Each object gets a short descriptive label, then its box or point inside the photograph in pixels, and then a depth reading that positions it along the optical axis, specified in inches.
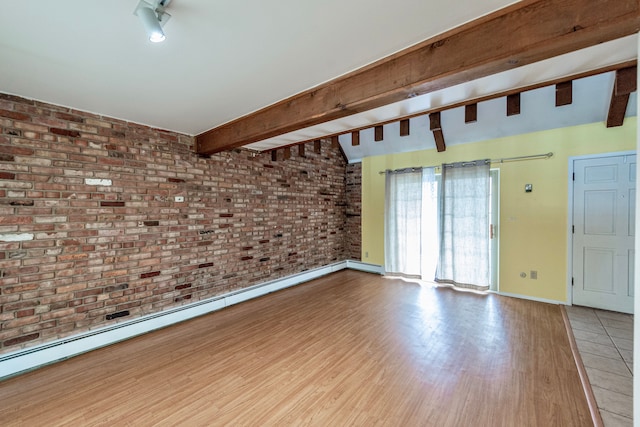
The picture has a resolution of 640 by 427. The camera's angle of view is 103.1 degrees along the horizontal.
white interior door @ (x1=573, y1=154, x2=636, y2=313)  129.5
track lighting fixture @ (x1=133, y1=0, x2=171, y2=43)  46.3
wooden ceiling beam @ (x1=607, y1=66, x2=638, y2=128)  73.7
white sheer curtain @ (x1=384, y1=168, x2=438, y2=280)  189.6
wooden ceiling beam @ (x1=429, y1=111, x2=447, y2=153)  166.7
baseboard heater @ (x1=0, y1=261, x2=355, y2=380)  87.7
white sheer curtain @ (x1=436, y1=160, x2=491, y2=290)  164.9
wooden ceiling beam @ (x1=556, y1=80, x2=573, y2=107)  79.3
